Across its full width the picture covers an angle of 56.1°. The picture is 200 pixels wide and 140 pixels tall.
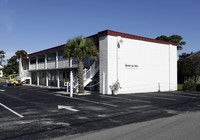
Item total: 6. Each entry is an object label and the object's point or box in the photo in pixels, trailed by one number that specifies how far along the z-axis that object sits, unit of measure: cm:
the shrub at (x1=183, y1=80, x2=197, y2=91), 2362
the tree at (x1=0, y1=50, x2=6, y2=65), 7812
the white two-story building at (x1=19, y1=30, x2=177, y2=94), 1847
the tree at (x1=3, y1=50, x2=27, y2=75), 6800
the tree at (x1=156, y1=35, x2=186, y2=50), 5347
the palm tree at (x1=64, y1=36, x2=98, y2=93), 1766
